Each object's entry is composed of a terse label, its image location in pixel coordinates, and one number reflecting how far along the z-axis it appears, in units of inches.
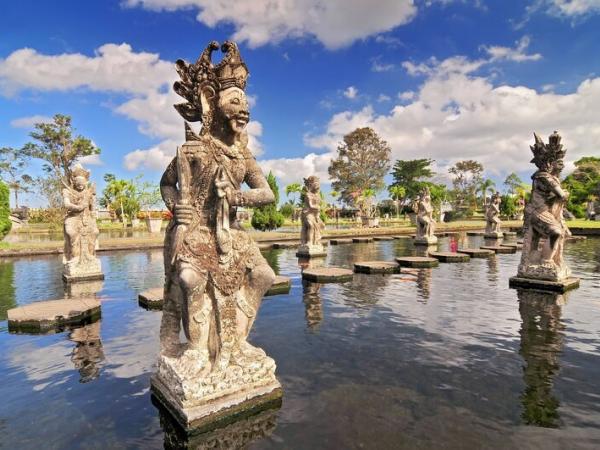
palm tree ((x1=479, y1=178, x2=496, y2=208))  2402.8
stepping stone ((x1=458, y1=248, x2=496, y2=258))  515.2
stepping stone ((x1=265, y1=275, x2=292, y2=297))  293.0
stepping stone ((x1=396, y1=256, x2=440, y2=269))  425.1
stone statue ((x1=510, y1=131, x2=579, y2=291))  291.9
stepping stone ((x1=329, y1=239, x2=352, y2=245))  749.3
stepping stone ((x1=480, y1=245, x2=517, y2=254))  564.4
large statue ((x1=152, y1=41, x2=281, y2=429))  119.6
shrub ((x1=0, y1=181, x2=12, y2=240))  657.6
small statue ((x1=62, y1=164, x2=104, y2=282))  350.9
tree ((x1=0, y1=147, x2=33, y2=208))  1585.9
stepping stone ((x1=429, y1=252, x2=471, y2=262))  472.1
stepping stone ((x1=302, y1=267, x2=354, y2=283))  339.4
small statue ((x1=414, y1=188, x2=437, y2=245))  703.7
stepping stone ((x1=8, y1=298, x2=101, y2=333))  206.8
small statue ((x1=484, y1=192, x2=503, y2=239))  792.9
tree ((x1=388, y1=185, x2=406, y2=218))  2158.2
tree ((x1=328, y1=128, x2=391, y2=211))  2219.5
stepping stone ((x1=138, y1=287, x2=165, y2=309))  252.7
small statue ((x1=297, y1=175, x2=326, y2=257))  526.3
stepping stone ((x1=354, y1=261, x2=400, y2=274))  384.5
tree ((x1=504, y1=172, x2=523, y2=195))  2682.1
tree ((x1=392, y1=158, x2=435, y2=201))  2356.1
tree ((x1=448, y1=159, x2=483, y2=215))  2456.1
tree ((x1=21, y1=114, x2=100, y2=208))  1556.3
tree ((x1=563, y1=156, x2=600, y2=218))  1632.6
